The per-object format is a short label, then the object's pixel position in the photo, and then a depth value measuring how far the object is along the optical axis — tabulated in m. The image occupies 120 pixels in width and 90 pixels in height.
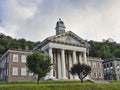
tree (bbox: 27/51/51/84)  37.13
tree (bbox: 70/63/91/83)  45.28
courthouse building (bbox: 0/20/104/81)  53.03
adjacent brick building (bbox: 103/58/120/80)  80.56
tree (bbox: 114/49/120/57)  102.84
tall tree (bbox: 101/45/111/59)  103.68
